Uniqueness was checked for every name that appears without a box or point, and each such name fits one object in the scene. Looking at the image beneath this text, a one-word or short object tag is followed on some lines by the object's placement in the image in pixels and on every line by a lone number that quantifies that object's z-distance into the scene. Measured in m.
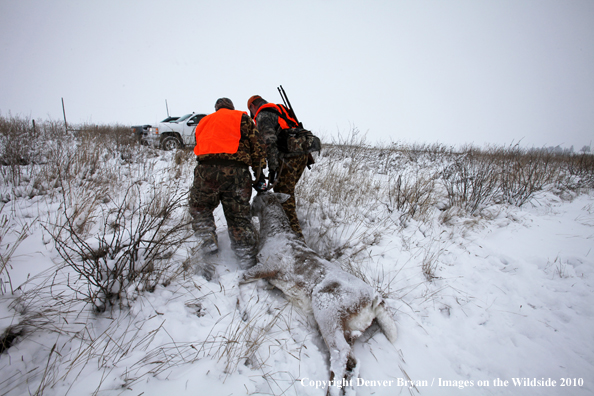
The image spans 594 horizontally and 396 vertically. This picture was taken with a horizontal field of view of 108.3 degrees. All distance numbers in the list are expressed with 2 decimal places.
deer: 1.41
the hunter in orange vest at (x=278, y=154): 2.87
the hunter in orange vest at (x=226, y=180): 2.39
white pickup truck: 7.44
